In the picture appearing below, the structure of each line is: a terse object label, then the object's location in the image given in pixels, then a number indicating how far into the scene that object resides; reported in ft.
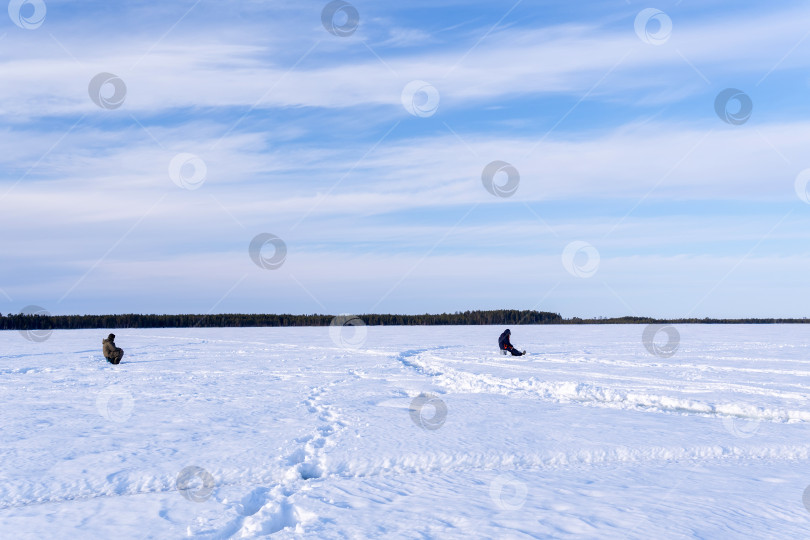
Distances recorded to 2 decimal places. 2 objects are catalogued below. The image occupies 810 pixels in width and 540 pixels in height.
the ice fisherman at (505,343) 74.02
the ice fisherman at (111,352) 61.50
